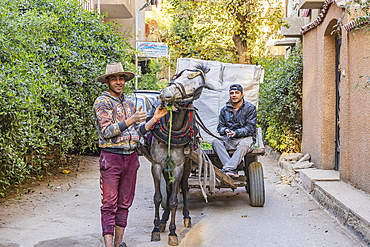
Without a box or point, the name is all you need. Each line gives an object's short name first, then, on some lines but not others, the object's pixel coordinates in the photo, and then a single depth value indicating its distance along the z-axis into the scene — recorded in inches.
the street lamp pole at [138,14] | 1036.2
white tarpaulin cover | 331.6
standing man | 164.9
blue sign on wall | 1064.2
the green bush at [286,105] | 442.6
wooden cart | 249.3
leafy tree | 508.7
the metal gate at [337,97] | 343.0
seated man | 253.8
